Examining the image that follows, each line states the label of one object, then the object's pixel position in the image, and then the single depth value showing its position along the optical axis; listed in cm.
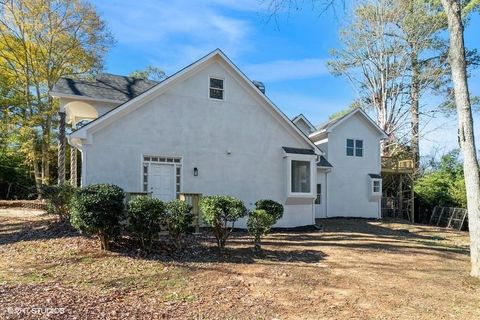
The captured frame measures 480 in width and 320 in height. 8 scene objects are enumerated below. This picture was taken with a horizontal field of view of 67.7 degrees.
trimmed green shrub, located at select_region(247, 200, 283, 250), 898
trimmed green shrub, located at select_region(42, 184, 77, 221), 998
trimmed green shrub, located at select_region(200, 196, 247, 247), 832
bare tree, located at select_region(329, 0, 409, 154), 2761
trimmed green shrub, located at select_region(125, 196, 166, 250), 787
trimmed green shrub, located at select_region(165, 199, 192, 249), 807
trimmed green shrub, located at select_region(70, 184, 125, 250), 759
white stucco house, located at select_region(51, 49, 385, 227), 1138
